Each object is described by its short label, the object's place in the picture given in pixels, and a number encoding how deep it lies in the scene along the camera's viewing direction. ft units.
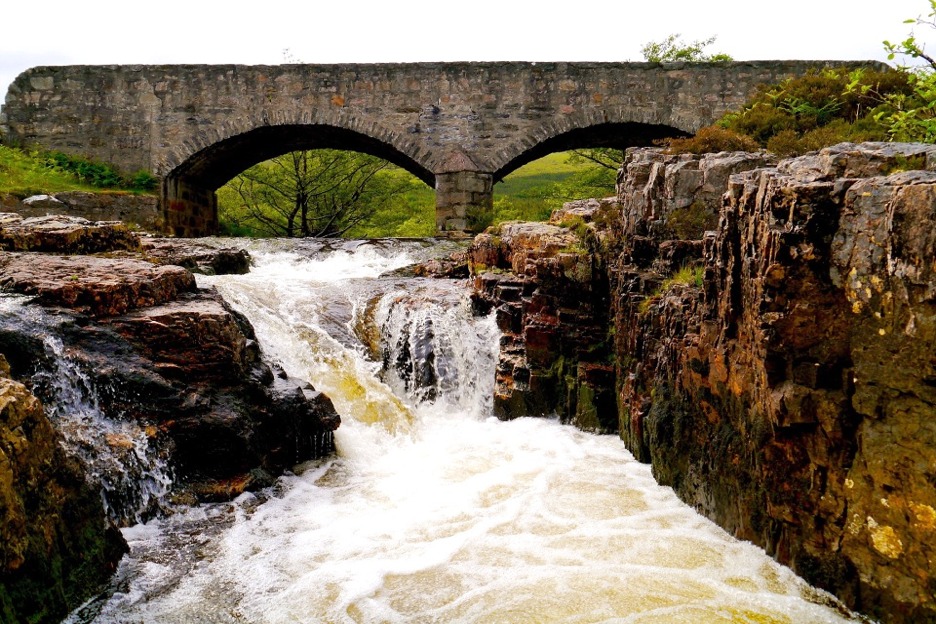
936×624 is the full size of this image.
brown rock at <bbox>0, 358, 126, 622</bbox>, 11.07
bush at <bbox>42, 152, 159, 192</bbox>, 50.70
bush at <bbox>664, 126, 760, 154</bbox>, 25.95
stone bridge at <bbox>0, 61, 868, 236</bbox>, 49.98
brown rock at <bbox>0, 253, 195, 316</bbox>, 18.83
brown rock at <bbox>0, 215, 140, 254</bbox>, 24.95
